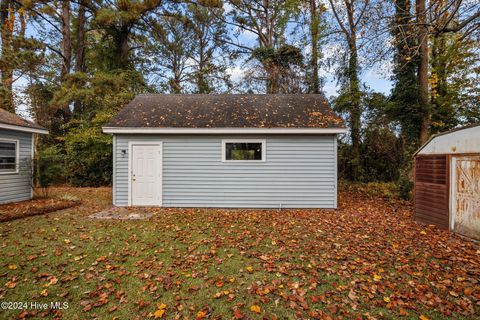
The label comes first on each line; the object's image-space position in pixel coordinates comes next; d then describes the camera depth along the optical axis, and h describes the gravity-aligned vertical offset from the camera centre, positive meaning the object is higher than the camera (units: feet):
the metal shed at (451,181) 15.40 -1.39
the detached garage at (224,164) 24.62 -0.41
